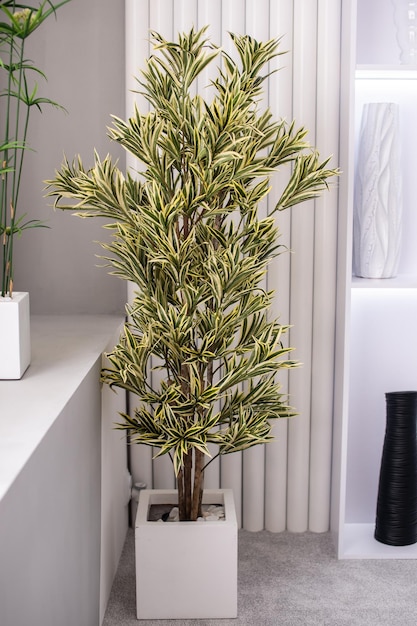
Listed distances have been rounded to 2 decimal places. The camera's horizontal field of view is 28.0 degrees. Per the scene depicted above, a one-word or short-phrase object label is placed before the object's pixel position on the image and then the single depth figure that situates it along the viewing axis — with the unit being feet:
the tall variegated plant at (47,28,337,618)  6.41
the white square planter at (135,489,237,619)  7.23
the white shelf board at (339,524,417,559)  8.39
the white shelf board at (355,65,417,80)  7.74
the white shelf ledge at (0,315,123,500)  4.33
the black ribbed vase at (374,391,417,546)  8.39
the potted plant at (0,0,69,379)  5.94
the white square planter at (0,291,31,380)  5.95
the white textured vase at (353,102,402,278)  7.99
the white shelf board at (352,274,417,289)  7.99
